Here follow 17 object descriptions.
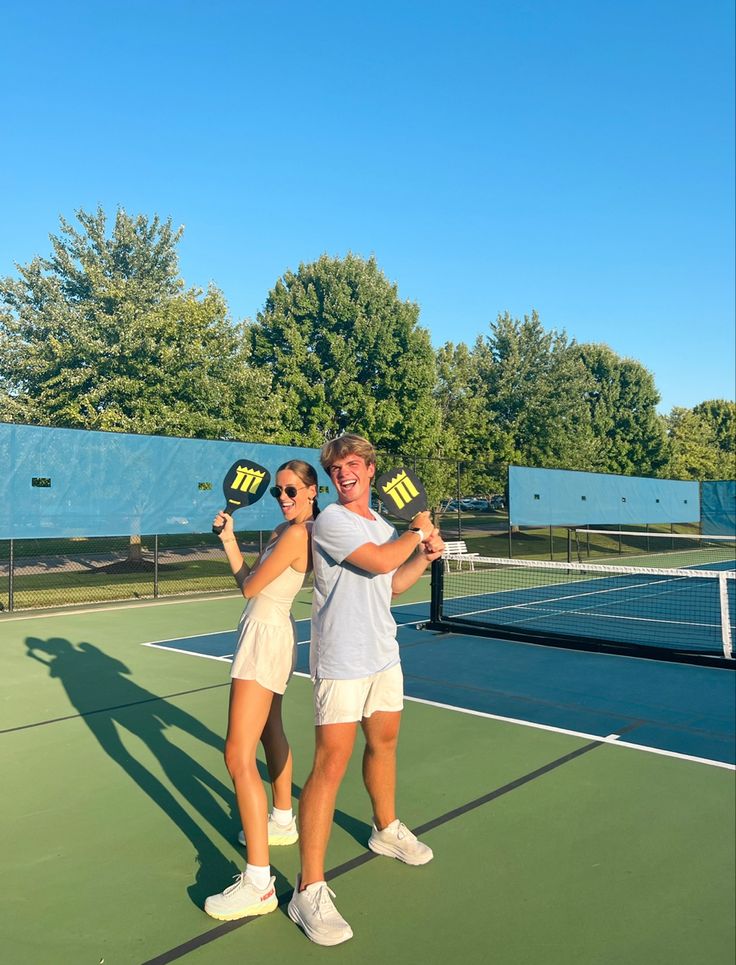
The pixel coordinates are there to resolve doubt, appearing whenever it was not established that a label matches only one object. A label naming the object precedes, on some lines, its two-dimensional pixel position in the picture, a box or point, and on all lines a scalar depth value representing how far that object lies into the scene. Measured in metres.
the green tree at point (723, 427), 56.05
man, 3.27
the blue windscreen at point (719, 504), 33.84
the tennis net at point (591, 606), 10.23
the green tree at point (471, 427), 33.09
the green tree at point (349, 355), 28.22
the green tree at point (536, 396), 36.56
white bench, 20.08
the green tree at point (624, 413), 43.78
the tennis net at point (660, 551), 28.28
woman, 3.45
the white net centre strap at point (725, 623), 8.95
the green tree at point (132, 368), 20.78
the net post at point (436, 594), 11.36
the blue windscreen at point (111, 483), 12.88
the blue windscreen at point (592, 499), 22.09
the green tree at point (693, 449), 49.31
